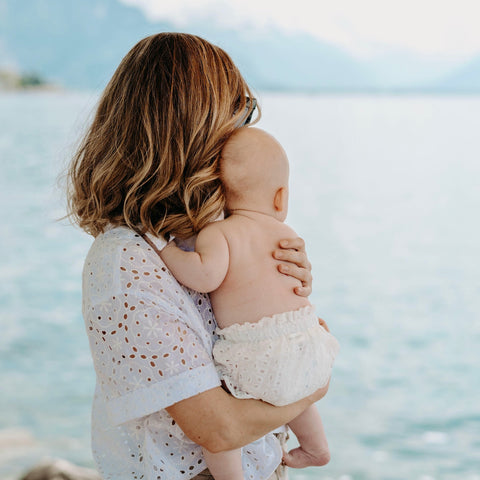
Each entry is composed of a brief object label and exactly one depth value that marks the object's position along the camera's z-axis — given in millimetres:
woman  1055
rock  2699
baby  1109
